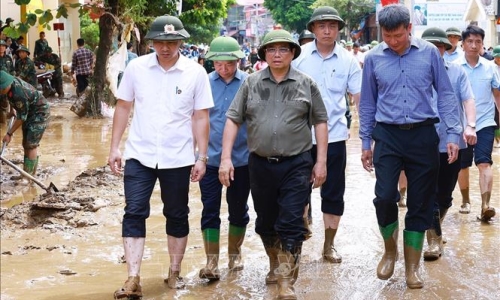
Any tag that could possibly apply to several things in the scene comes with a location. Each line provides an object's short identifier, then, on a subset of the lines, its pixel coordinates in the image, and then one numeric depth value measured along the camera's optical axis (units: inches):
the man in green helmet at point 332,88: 267.0
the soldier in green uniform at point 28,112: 418.0
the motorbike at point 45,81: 931.3
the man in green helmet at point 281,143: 224.7
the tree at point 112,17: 380.6
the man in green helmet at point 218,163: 251.3
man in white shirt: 226.7
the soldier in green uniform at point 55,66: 984.3
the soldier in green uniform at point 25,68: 737.6
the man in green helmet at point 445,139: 271.1
